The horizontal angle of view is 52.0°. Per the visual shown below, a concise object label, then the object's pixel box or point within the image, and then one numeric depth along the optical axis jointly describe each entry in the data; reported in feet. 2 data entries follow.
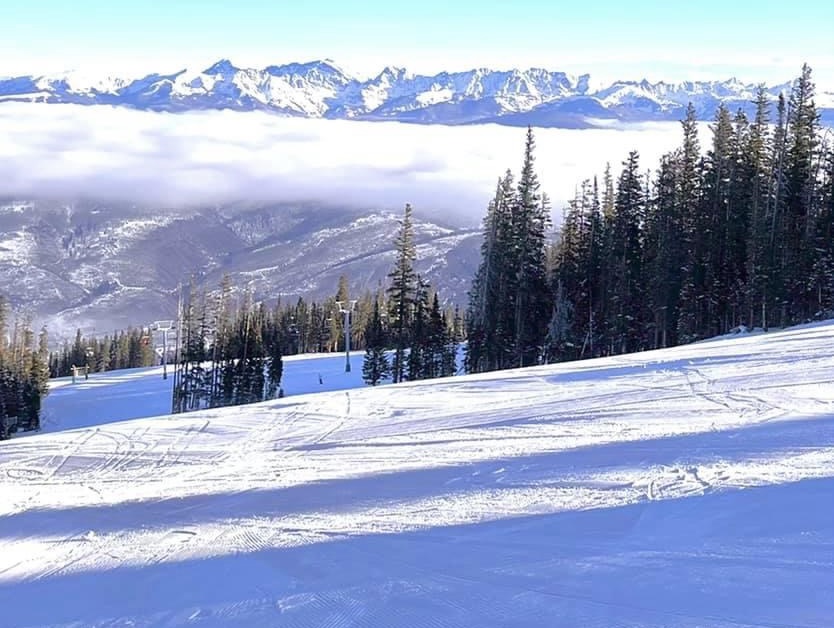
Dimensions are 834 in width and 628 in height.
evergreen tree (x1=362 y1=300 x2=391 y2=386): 184.00
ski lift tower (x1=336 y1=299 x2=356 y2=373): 316.93
